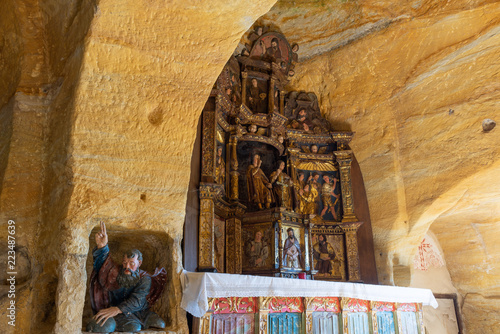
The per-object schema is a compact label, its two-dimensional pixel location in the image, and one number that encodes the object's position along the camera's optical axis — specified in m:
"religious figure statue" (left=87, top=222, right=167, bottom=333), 3.89
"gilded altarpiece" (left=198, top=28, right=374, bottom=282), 7.00
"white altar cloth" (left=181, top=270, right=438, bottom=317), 4.07
